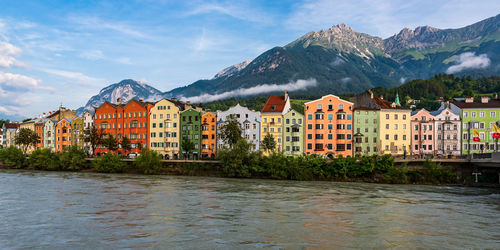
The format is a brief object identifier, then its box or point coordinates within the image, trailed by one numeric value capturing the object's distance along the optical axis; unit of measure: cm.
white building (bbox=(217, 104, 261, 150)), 9519
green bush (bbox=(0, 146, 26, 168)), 9654
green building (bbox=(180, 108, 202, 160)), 10056
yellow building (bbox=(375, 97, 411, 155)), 9006
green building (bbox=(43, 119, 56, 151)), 13288
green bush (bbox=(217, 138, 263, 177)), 7300
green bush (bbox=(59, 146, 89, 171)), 8875
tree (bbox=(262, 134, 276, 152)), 8655
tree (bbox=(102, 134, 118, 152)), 10088
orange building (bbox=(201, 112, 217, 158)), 9925
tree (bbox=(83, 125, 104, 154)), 10219
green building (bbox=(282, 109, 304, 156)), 9112
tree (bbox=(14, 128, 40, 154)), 12122
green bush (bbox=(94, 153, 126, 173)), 8438
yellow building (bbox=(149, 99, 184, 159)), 10425
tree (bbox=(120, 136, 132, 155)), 10331
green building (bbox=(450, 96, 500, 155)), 8950
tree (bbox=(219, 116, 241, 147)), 8388
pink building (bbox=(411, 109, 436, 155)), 9112
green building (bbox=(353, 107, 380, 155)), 8919
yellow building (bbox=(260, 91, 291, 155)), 9306
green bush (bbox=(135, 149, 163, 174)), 8031
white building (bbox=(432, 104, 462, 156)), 9069
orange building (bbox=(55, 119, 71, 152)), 12888
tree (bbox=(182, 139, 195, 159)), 9394
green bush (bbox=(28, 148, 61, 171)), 9041
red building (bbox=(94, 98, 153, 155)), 10862
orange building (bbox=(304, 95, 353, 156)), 8938
